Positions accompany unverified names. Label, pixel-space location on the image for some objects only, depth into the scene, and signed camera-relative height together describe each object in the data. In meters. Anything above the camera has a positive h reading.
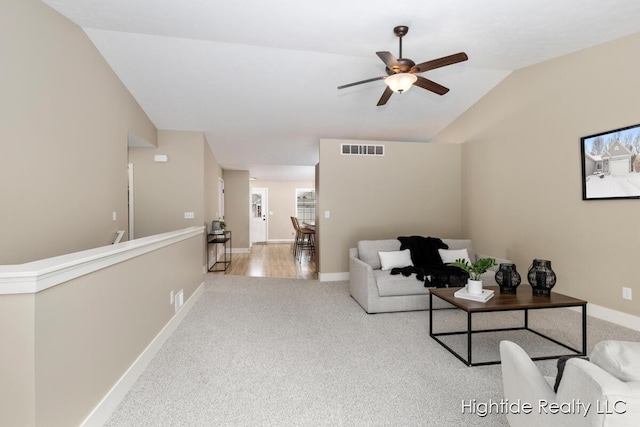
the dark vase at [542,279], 2.68 -0.59
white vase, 2.70 -0.67
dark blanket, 3.61 -0.69
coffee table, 2.42 -0.75
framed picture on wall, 3.06 +0.47
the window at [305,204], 11.49 +0.26
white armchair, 0.84 -0.54
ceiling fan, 2.67 +1.26
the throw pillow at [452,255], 4.16 -0.59
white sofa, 3.61 -0.94
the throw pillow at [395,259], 3.97 -0.62
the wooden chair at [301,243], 8.18 -0.90
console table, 6.15 -1.03
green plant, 2.74 -0.49
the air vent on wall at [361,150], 5.32 +1.05
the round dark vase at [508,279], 2.82 -0.62
